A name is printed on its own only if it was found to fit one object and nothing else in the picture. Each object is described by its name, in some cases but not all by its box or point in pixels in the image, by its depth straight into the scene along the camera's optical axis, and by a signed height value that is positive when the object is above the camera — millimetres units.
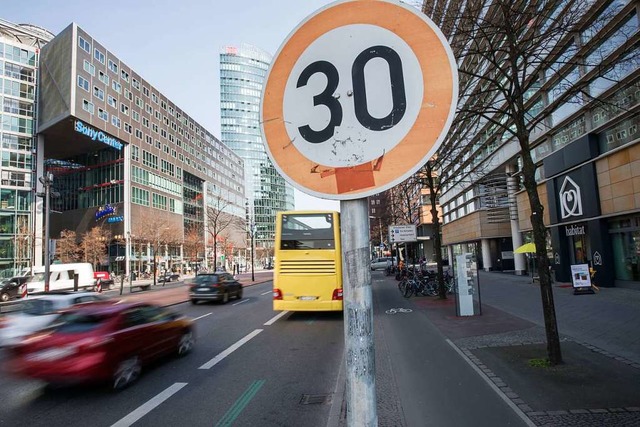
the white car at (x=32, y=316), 10164 -1044
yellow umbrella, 24870 +62
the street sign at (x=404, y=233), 25422 +1353
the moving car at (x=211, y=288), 20797 -1183
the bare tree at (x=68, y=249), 52459 +2795
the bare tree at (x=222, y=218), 82638 +8994
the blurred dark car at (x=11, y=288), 28494 -944
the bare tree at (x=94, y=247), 51062 +2904
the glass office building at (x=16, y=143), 52344 +16695
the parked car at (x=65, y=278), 29859 -452
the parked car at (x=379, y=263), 56272 -891
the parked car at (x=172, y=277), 53344 -1369
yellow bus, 13930 -98
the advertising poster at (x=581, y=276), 17031 -1192
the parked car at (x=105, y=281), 38938 -1029
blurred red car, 6285 -1210
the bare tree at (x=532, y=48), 7199 +3689
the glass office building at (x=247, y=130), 154125 +48811
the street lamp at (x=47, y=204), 24031 +3890
